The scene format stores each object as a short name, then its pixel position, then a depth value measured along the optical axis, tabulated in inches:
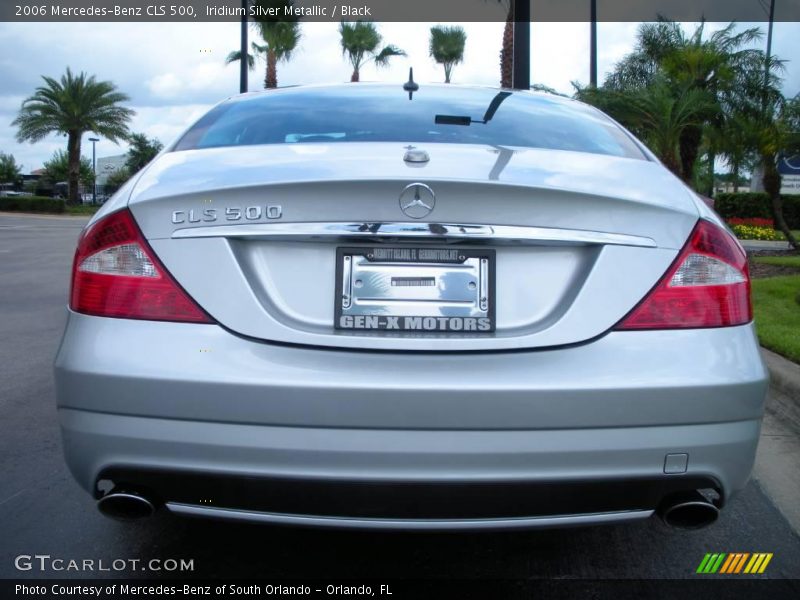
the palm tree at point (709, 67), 636.1
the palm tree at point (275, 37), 1146.7
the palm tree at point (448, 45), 1850.4
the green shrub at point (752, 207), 1152.8
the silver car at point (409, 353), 82.0
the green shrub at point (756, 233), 915.4
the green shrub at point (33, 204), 1780.3
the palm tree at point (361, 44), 1536.7
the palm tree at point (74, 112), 1766.7
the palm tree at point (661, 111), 601.9
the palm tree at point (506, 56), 810.8
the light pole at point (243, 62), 732.7
